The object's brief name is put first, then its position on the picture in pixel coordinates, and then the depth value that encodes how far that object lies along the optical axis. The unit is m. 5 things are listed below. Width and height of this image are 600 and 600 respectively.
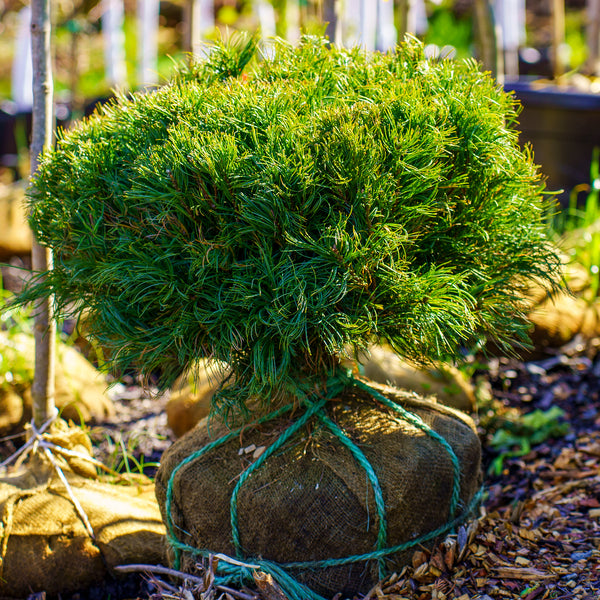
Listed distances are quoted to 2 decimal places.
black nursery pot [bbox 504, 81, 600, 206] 4.39
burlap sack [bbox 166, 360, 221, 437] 2.69
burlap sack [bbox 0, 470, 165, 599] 2.04
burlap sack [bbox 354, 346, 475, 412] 2.64
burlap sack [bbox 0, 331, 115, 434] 2.89
